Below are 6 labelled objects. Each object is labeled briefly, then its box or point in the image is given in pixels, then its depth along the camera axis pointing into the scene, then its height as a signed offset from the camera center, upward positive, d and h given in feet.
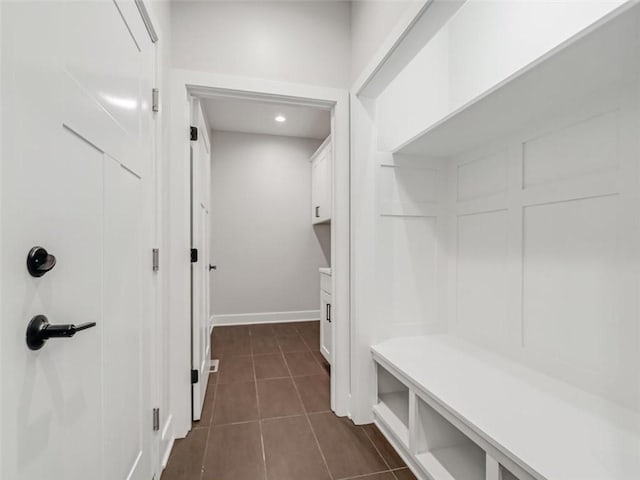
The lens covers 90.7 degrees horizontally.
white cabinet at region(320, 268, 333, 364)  8.93 -2.25
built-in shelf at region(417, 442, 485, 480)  4.39 -3.27
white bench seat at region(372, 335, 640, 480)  2.89 -2.03
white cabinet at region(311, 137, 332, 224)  12.37 +2.24
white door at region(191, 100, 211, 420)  6.36 -0.66
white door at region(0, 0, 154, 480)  1.93 +0.01
